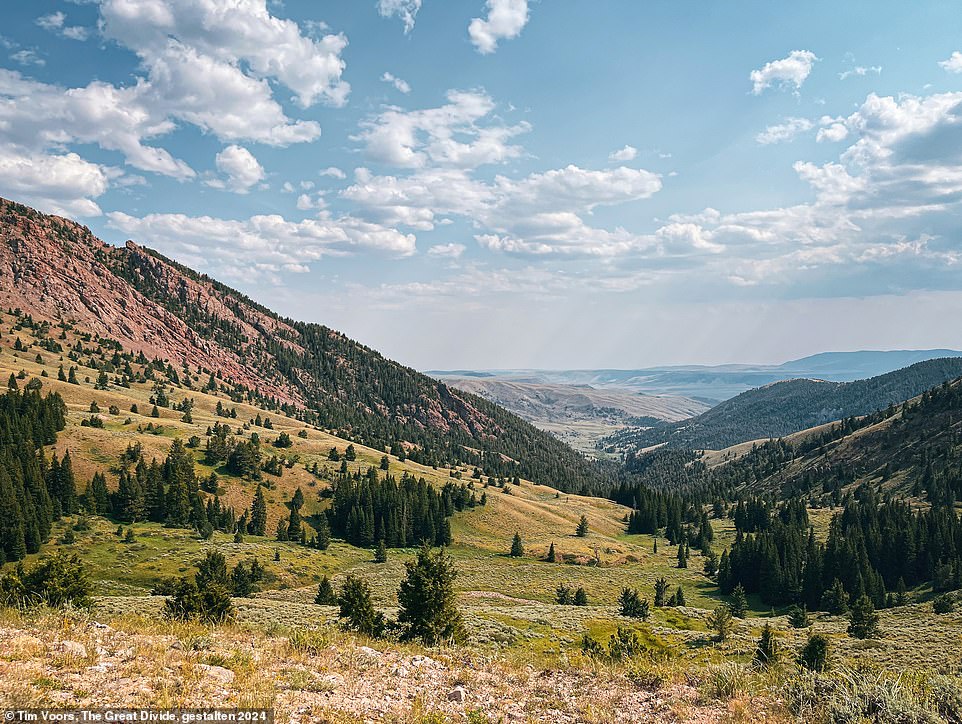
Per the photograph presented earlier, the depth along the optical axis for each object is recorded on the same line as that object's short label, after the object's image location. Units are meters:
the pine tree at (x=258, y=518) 114.94
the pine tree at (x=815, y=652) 36.69
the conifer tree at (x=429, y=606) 31.34
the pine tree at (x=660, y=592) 90.41
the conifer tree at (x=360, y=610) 31.64
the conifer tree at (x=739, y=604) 86.03
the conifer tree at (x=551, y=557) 123.12
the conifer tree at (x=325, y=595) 60.97
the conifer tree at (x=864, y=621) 62.38
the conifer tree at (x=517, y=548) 125.25
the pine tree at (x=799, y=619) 70.62
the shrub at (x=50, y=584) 29.47
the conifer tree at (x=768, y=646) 35.12
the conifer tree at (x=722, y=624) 55.34
